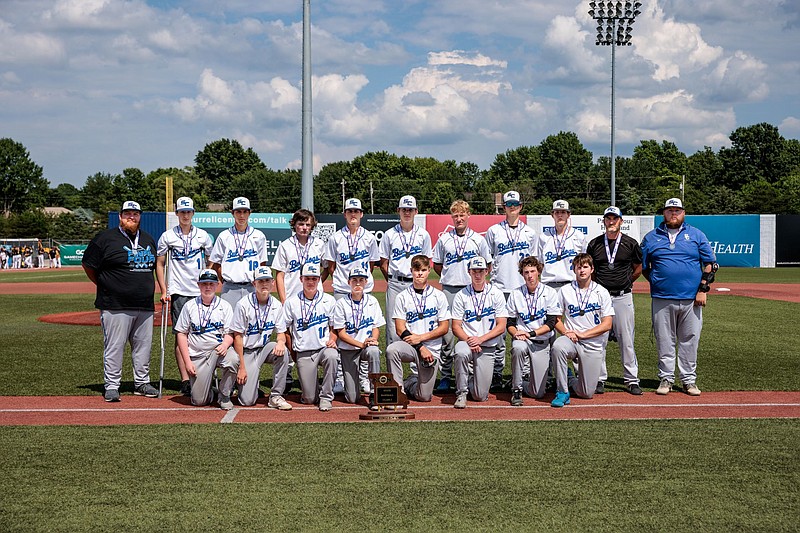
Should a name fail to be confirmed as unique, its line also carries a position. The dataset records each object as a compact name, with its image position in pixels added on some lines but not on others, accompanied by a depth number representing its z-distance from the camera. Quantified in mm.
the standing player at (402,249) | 9422
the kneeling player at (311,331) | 8508
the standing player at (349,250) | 9320
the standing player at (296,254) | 9227
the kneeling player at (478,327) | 8562
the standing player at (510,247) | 9492
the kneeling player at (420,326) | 8602
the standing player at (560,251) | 9391
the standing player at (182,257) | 9312
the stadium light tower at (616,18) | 35688
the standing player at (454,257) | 9422
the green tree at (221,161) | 90562
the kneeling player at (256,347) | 8391
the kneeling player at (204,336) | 8469
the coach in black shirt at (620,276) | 9227
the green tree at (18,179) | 89375
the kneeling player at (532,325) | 8609
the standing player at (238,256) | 9211
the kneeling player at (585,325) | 8781
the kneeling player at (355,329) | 8656
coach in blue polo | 9164
